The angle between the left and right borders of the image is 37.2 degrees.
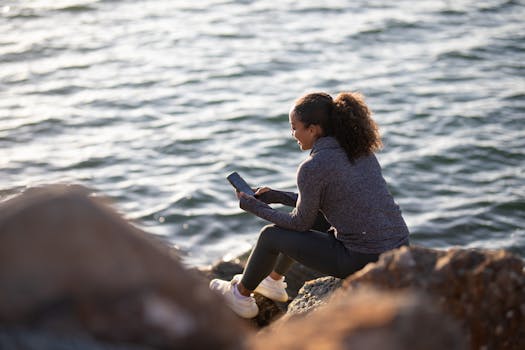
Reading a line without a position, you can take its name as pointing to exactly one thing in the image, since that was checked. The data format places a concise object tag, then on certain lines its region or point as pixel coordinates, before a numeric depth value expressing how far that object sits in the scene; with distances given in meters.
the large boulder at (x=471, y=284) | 3.93
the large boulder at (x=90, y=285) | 2.57
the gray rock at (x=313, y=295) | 5.64
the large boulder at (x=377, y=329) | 2.59
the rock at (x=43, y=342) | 2.55
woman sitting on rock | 5.64
